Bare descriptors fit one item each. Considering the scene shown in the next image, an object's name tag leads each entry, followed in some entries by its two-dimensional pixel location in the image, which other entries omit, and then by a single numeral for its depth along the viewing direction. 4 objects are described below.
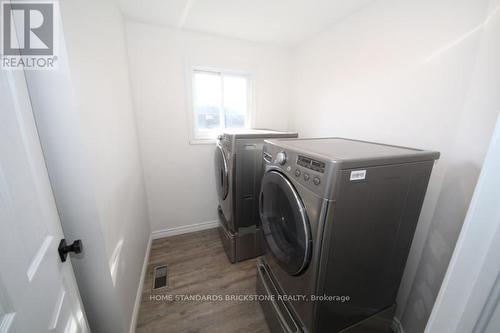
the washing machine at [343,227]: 0.75
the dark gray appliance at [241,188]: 1.63
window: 2.20
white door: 0.43
